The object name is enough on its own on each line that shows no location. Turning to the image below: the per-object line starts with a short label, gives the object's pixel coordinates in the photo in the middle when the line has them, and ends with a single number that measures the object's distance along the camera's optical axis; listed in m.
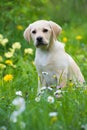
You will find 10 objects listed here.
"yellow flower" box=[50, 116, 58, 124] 3.68
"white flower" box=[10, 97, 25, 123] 3.64
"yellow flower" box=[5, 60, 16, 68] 6.71
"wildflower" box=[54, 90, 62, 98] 4.53
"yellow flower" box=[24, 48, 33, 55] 7.15
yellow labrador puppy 5.79
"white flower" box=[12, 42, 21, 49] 6.95
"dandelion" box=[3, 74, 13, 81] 5.71
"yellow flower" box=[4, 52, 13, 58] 6.84
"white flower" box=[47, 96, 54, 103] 4.14
